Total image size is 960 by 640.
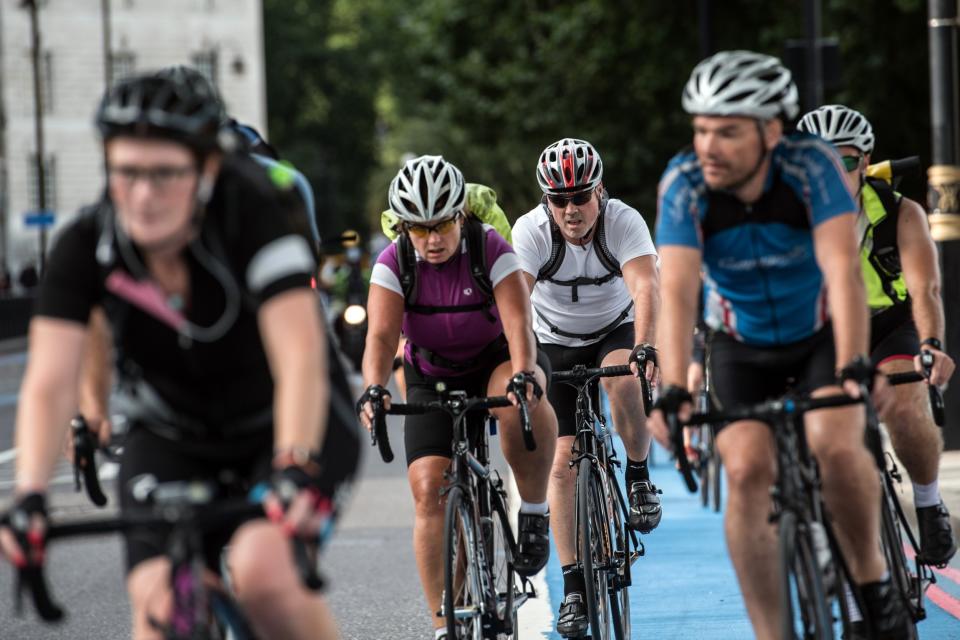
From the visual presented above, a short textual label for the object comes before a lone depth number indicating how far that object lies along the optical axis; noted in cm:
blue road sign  8350
